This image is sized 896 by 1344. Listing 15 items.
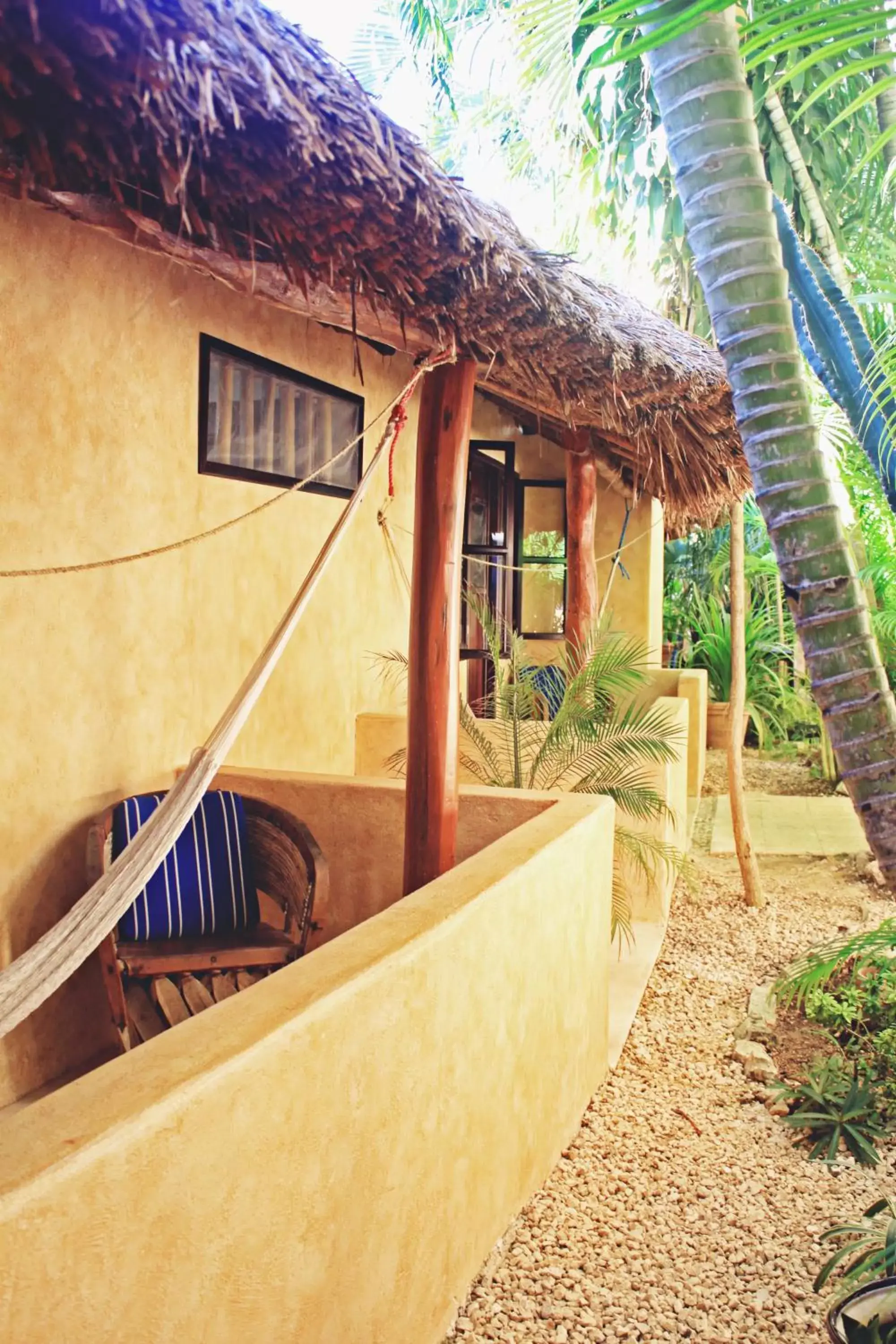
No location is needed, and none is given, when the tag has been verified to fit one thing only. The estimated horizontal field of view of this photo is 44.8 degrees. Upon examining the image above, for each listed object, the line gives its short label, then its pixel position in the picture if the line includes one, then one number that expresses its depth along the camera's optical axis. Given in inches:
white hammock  69.5
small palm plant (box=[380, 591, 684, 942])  151.6
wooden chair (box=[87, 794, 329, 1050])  99.0
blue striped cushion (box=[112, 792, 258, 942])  109.7
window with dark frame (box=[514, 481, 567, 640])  274.2
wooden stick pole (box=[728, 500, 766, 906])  201.5
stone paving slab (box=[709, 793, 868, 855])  239.0
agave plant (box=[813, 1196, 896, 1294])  68.5
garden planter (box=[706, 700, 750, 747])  370.0
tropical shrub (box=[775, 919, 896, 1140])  119.0
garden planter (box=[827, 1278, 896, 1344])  63.9
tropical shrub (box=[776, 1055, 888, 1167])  109.8
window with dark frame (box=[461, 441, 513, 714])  233.0
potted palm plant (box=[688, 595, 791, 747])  369.7
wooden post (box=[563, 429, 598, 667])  209.0
